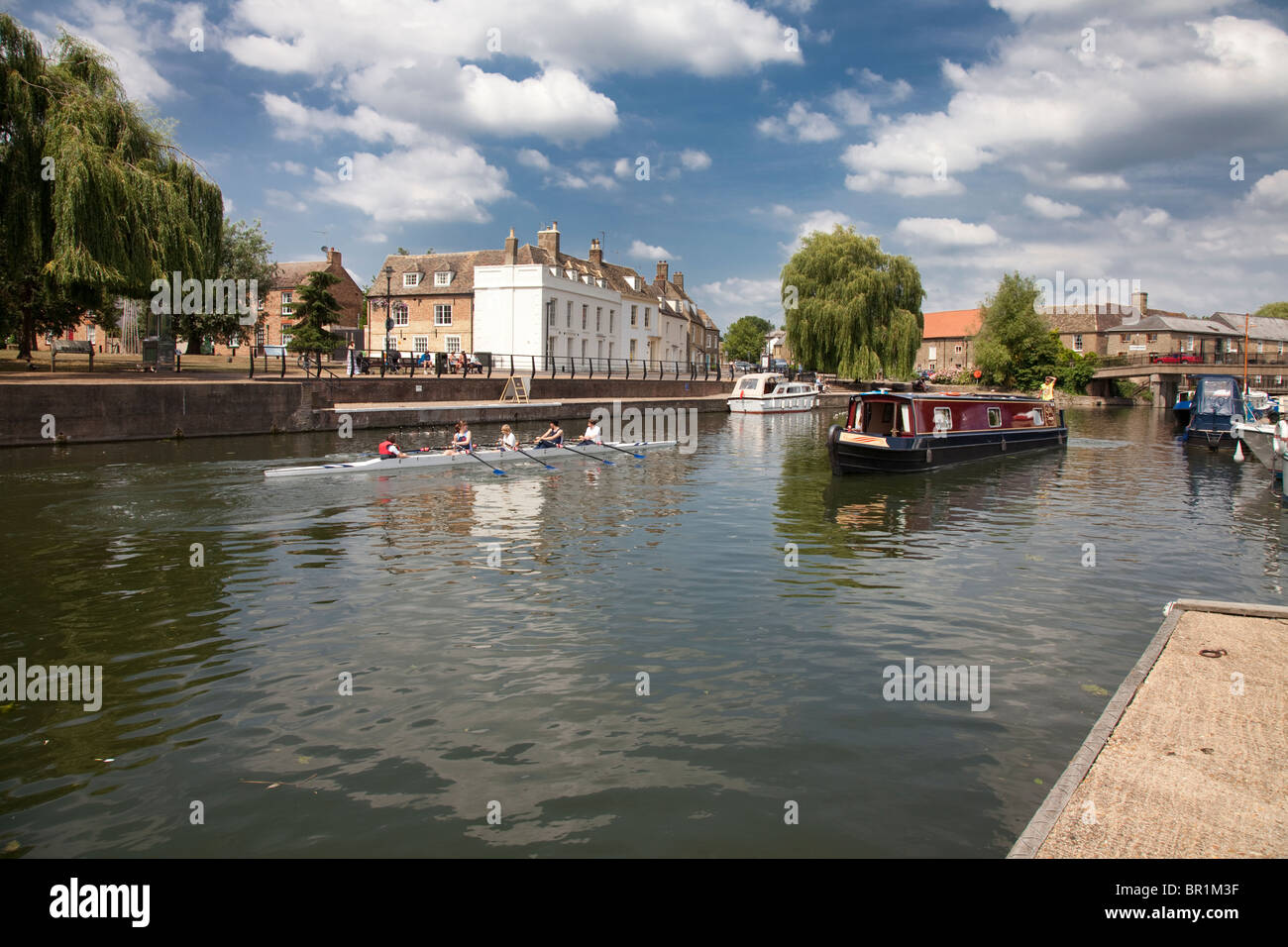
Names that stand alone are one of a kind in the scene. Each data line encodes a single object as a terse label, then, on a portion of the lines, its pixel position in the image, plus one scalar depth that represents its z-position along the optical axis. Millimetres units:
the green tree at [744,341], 151375
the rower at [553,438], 24812
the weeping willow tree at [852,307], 58344
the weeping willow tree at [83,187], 24625
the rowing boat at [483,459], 20016
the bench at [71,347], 48159
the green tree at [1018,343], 75938
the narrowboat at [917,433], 24203
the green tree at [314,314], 48281
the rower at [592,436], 25953
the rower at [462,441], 22422
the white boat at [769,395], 53719
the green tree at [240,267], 47216
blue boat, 34125
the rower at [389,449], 20922
